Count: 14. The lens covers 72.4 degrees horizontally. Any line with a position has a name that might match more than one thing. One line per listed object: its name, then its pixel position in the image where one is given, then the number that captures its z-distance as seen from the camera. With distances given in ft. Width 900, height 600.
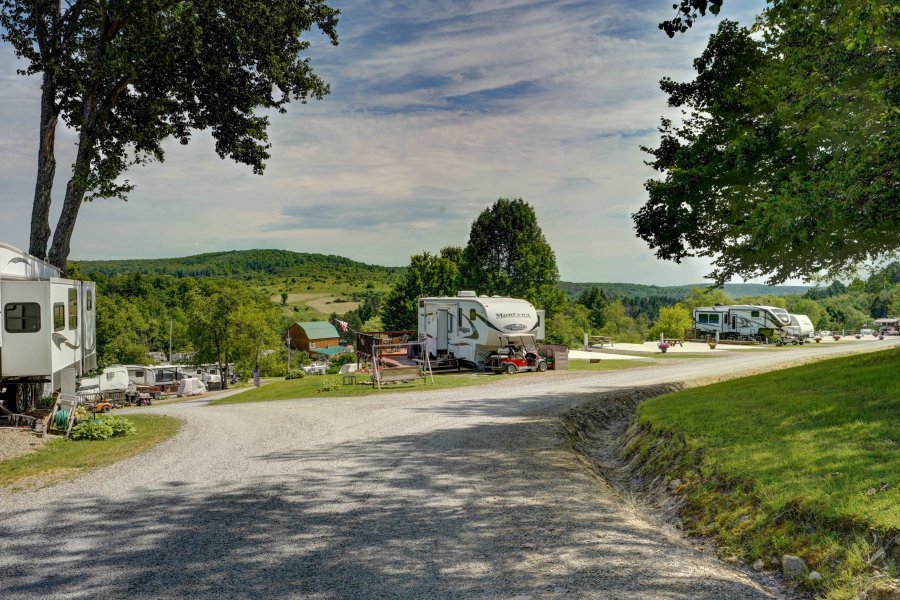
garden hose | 45.19
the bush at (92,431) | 43.27
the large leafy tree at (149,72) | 55.98
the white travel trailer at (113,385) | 103.48
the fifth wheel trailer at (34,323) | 39.68
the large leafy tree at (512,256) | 165.78
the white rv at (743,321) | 146.61
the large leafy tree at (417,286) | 184.24
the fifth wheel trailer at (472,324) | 84.02
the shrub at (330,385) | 72.69
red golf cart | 84.38
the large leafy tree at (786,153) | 32.30
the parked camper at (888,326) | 208.85
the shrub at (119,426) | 45.11
